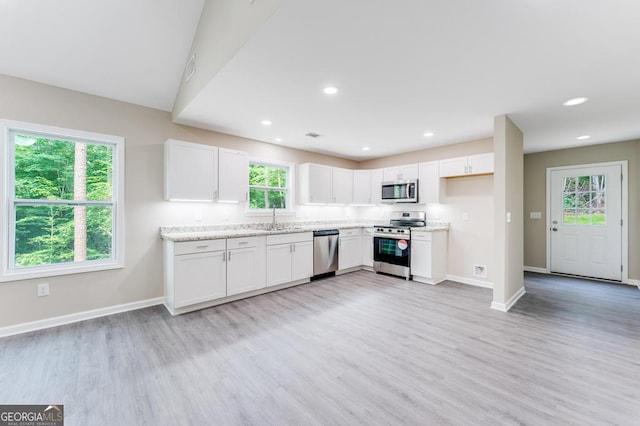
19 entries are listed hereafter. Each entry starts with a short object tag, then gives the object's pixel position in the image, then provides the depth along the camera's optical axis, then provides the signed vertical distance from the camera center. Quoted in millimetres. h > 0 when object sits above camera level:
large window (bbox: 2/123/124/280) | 2732 +143
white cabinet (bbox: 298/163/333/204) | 5078 +612
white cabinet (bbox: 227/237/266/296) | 3572 -708
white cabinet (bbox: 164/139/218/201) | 3449 +580
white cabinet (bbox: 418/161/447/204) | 4754 +542
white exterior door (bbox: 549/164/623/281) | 4691 -129
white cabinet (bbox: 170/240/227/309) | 3141 -730
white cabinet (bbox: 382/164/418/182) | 5082 +825
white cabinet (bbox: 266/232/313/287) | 4043 -705
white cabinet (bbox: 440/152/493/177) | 4211 +812
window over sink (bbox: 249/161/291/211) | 4633 +507
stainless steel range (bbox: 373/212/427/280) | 4773 -573
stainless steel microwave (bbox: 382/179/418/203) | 4992 +440
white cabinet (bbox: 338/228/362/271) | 5137 -693
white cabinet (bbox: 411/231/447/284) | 4496 -735
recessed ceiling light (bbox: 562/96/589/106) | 2838 +1236
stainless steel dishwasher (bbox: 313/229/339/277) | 4684 -690
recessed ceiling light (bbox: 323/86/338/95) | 2652 +1262
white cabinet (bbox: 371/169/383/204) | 5648 +605
